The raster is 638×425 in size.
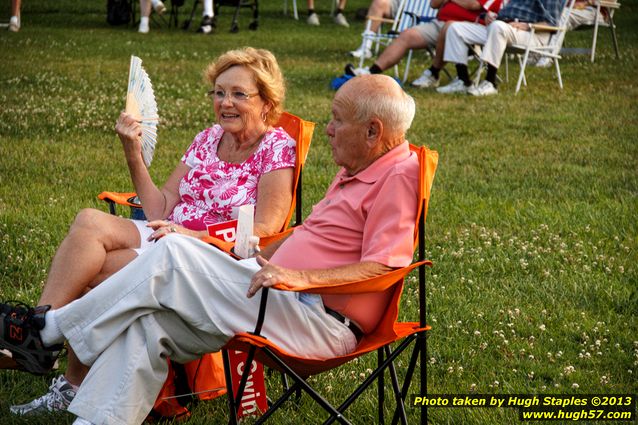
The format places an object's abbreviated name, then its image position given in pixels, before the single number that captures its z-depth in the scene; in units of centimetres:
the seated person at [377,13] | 1405
